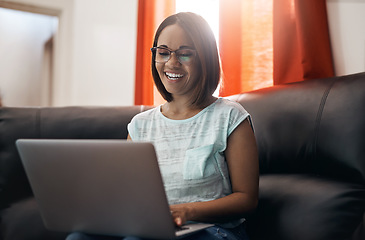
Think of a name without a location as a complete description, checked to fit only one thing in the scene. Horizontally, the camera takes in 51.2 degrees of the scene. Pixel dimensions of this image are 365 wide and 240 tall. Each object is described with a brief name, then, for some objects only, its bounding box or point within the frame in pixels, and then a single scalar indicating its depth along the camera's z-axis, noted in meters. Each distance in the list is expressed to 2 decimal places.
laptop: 0.75
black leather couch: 0.97
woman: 1.04
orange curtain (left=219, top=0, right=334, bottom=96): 1.42
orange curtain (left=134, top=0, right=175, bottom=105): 2.29
